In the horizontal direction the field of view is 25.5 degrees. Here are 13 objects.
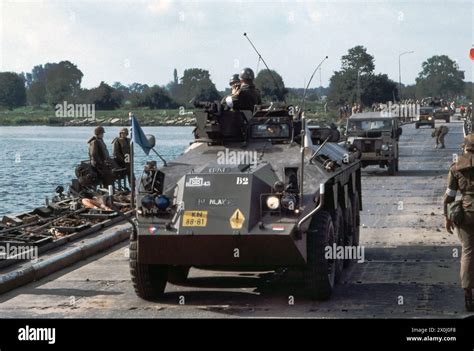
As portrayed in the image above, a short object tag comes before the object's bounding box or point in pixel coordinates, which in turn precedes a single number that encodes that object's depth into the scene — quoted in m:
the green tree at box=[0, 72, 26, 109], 100.94
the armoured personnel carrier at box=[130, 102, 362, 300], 11.52
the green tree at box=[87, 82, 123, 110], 67.31
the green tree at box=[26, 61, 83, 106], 95.69
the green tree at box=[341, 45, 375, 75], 103.94
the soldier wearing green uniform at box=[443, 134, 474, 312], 11.38
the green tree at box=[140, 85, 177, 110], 67.25
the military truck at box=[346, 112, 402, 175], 32.09
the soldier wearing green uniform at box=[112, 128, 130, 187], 25.28
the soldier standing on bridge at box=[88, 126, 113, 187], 23.25
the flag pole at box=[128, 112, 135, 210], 11.97
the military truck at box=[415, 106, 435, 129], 75.56
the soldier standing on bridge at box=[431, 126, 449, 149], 48.19
